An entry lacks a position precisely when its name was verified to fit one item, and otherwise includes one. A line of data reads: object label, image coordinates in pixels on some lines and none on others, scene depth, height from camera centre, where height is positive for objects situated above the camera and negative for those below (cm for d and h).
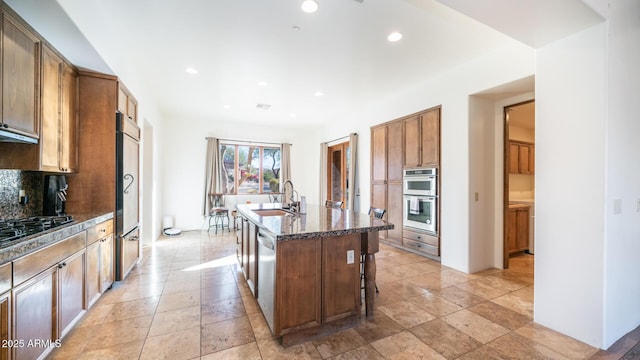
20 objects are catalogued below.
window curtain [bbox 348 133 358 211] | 607 +23
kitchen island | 200 -76
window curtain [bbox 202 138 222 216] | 672 +18
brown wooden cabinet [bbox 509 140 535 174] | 505 +45
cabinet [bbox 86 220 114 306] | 243 -82
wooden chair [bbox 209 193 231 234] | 653 -84
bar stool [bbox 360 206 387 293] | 283 -42
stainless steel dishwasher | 208 -80
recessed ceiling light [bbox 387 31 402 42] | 287 +161
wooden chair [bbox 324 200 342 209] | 416 -41
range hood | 190 +33
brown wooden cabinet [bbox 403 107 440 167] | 410 +68
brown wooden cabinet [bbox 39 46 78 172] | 232 +62
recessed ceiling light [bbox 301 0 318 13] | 236 +160
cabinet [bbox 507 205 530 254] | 434 -82
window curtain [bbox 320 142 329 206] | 745 +34
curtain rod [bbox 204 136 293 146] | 709 +107
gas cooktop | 158 -34
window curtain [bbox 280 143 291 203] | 770 +52
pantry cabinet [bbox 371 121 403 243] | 480 +15
